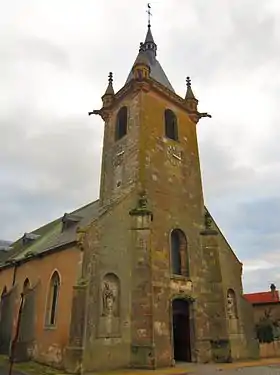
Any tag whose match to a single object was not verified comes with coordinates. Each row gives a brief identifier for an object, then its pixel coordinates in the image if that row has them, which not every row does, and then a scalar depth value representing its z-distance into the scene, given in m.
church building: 15.92
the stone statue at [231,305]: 20.12
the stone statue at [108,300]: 16.15
